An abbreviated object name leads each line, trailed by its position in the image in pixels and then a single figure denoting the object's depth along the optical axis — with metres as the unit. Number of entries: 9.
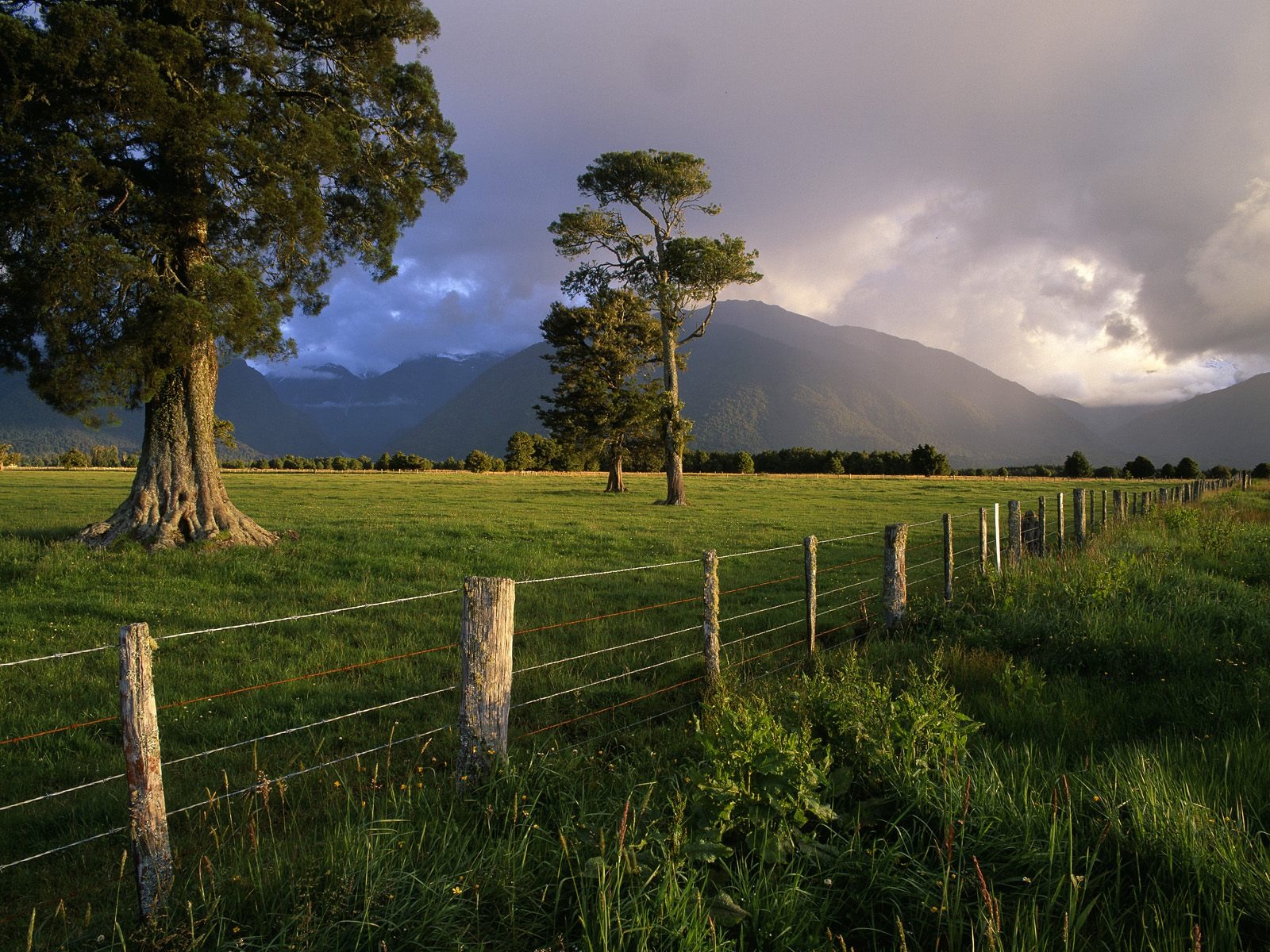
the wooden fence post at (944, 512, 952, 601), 9.10
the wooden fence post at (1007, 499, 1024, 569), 11.54
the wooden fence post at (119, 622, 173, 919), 3.05
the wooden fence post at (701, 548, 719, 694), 6.05
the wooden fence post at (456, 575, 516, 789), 4.04
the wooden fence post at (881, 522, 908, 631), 7.80
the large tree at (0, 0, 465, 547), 11.16
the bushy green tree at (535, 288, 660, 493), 35.25
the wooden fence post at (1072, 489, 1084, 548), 14.12
